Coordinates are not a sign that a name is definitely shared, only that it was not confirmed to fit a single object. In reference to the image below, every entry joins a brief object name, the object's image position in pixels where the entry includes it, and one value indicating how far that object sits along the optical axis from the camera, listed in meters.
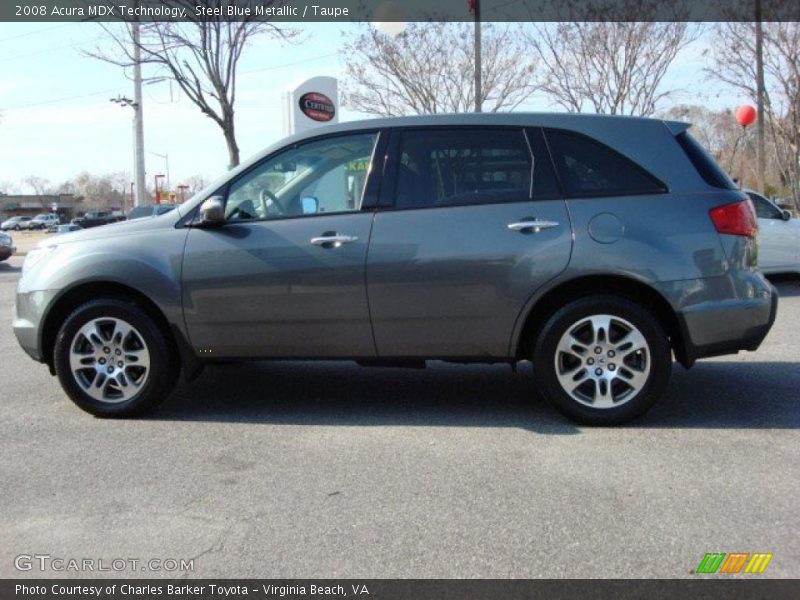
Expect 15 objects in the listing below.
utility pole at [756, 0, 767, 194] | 18.64
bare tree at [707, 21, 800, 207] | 19.41
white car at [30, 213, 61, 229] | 80.19
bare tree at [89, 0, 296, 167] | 17.61
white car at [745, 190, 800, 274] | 10.45
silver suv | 4.42
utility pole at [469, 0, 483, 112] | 16.22
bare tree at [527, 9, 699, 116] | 20.97
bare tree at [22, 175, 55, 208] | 128.89
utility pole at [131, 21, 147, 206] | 31.05
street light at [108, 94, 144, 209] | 31.11
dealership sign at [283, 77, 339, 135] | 20.33
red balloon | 19.62
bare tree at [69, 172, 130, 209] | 124.88
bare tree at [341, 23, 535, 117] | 24.00
